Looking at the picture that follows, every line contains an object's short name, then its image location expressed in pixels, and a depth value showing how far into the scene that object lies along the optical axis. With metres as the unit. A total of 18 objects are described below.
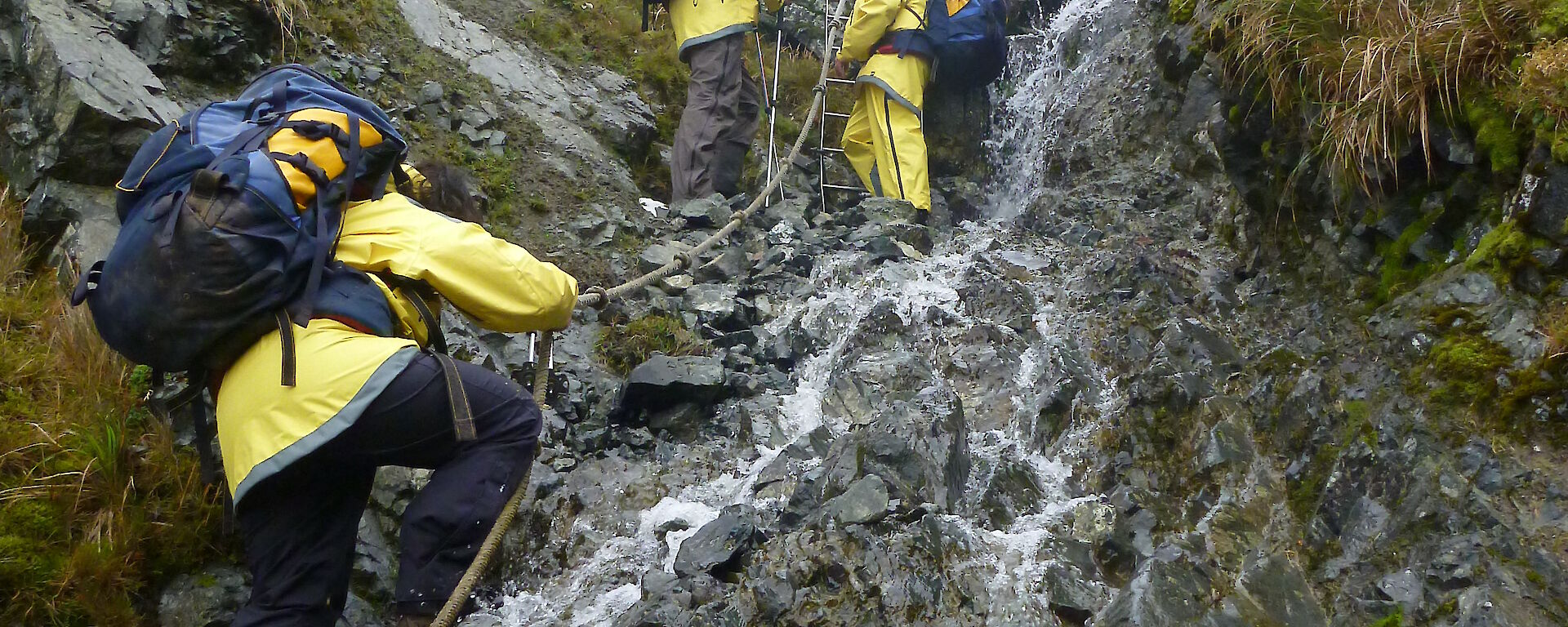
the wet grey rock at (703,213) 7.99
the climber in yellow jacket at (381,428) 2.72
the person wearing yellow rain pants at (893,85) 8.81
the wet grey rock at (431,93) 7.69
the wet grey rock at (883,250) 7.43
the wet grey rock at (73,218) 4.34
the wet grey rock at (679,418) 5.26
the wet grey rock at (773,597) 3.43
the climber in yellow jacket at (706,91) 8.46
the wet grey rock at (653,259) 7.10
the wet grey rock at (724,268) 7.20
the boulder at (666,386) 5.26
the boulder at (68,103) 4.60
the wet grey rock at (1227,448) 4.15
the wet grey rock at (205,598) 3.46
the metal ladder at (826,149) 9.55
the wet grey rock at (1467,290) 3.47
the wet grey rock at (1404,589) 3.02
